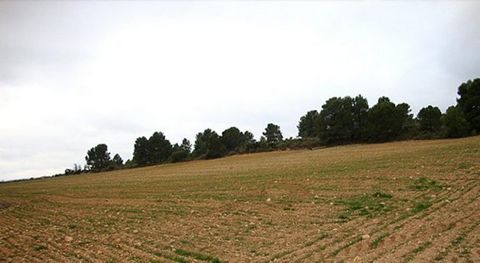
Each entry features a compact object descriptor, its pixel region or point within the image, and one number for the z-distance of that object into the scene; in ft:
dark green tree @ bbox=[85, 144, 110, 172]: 408.46
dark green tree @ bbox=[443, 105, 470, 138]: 171.01
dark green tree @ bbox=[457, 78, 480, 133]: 172.24
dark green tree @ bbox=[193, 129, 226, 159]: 278.05
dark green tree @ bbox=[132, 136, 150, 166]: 342.23
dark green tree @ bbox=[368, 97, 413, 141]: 202.59
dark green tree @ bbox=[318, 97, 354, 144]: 224.12
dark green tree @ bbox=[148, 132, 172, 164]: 343.46
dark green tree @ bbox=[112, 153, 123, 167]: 406.21
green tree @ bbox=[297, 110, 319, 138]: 367.04
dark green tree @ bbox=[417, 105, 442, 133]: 197.06
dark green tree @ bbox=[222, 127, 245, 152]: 305.02
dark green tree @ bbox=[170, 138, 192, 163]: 294.46
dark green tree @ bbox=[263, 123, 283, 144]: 369.50
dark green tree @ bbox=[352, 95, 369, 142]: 220.00
